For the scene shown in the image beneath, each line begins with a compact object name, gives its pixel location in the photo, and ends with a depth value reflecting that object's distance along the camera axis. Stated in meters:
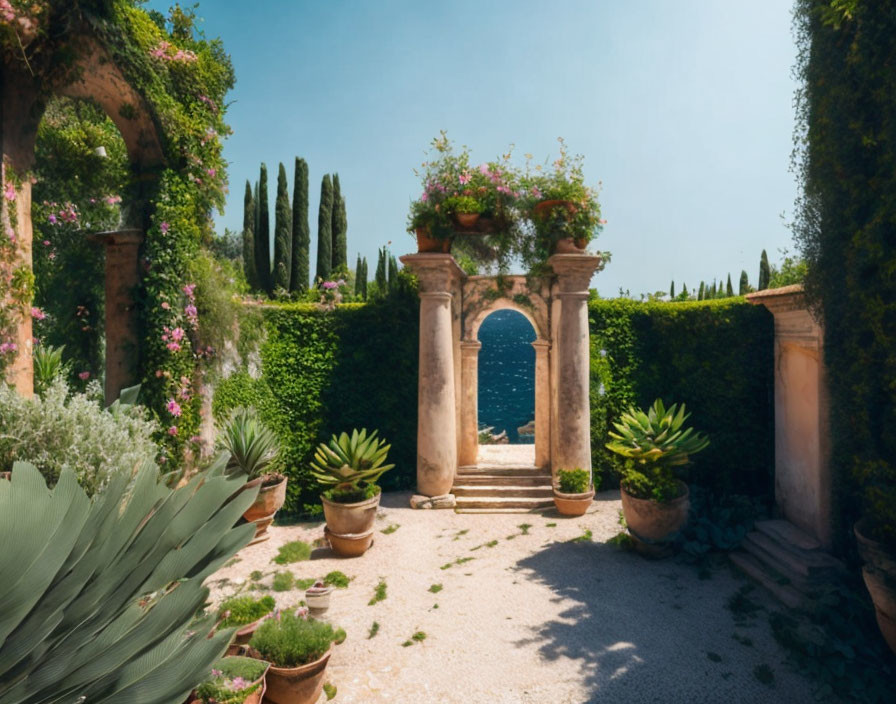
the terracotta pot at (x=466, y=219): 9.16
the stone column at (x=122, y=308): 6.98
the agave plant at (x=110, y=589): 1.03
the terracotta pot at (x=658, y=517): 6.93
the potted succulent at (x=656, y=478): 6.96
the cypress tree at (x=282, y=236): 19.69
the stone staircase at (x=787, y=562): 5.65
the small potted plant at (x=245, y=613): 4.34
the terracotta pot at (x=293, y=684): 3.95
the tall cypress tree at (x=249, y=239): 20.34
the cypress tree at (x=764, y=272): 24.67
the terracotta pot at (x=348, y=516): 7.19
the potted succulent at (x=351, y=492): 7.20
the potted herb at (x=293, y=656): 3.97
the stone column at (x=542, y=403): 10.38
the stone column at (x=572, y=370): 9.09
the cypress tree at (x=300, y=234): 19.98
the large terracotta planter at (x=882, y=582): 4.32
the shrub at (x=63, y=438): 4.46
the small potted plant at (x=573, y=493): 8.60
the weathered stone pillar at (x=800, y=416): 6.51
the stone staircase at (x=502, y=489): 9.19
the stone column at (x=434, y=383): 9.20
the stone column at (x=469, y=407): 10.75
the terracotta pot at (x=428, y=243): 9.26
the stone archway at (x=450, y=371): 9.09
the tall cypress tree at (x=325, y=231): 20.88
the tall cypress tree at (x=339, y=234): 21.50
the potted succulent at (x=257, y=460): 7.58
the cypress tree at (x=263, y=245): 20.05
